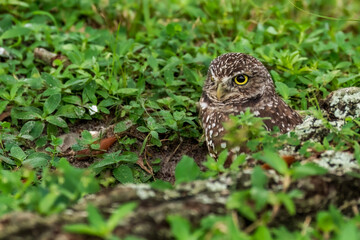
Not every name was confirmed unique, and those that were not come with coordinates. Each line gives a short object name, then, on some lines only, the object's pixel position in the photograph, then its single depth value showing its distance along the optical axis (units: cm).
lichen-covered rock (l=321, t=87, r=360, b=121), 659
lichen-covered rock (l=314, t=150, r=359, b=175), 484
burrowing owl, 732
